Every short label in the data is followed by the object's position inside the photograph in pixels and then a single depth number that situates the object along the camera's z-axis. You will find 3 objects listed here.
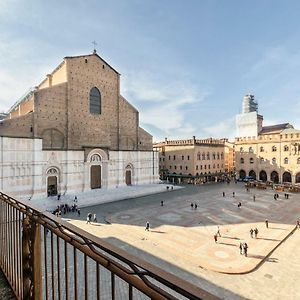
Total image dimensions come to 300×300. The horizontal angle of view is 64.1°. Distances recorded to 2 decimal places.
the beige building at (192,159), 54.72
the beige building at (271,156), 50.48
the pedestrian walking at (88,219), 22.87
